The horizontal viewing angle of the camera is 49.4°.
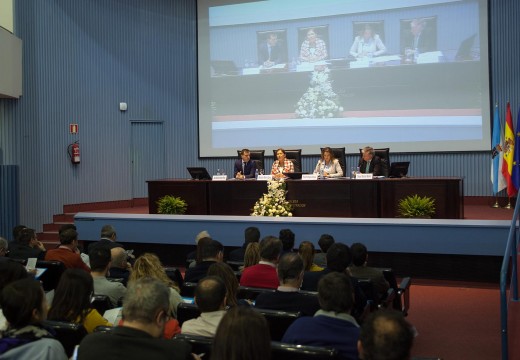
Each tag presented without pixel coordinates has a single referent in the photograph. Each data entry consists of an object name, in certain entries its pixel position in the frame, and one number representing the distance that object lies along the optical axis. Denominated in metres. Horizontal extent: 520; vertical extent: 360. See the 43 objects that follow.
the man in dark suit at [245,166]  9.39
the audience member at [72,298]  2.66
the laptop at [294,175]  8.31
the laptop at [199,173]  9.03
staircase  9.81
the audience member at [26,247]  4.93
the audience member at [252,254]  4.41
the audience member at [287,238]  4.97
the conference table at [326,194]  7.57
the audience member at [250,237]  5.20
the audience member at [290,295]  3.03
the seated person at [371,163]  8.68
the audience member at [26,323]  2.08
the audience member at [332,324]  2.30
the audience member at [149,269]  3.54
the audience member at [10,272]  2.88
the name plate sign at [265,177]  8.43
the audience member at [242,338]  1.71
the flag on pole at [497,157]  9.88
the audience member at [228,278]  3.05
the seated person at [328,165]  8.83
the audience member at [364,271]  4.05
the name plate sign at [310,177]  8.31
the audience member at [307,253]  4.31
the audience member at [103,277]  3.55
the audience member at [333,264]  3.69
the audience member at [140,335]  1.87
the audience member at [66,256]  4.48
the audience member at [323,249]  4.69
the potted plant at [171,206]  8.71
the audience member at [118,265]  4.30
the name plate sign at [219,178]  8.88
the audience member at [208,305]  2.55
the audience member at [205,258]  4.10
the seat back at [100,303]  3.24
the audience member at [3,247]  4.71
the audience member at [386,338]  1.72
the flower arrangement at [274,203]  7.89
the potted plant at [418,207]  7.41
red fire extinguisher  10.74
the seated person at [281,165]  9.19
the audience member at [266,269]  3.95
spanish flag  9.73
